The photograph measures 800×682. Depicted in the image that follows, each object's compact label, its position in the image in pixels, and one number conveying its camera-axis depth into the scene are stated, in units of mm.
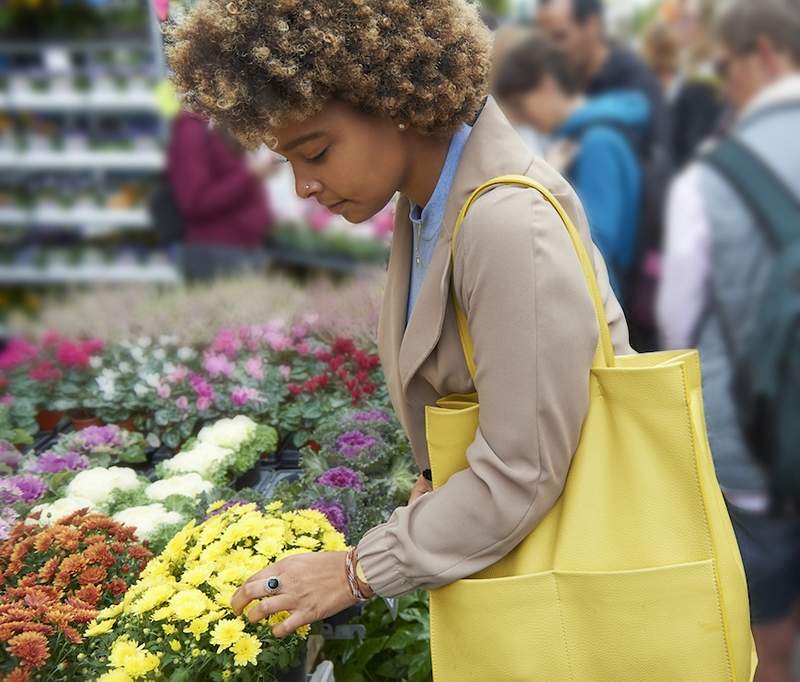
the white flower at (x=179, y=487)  2066
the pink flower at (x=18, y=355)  2945
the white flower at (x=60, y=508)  1922
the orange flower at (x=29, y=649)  1432
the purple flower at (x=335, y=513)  1802
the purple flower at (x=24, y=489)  2018
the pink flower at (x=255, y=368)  2607
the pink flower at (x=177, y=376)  2619
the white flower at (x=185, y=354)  2793
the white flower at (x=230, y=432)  2266
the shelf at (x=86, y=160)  6723
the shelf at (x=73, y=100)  6613
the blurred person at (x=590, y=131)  3439
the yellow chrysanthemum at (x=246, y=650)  1354
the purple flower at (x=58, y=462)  2225
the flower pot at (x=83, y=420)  2592
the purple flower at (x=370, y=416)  2236
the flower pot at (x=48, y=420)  2711
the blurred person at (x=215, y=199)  5250
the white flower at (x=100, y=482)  2076
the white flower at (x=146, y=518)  1886
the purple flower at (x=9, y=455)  2279
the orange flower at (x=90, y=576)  1595
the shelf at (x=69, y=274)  6895
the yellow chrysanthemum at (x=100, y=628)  1453
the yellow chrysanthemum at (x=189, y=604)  1384
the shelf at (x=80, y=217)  6844
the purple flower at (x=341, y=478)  1940
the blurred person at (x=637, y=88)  3525
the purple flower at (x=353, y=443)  2068
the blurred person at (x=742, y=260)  2332
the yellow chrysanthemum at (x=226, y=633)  1353
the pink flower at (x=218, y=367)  2646
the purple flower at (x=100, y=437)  2363
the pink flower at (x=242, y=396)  2494
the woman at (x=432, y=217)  1215
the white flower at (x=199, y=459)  2184
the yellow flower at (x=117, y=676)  1353
